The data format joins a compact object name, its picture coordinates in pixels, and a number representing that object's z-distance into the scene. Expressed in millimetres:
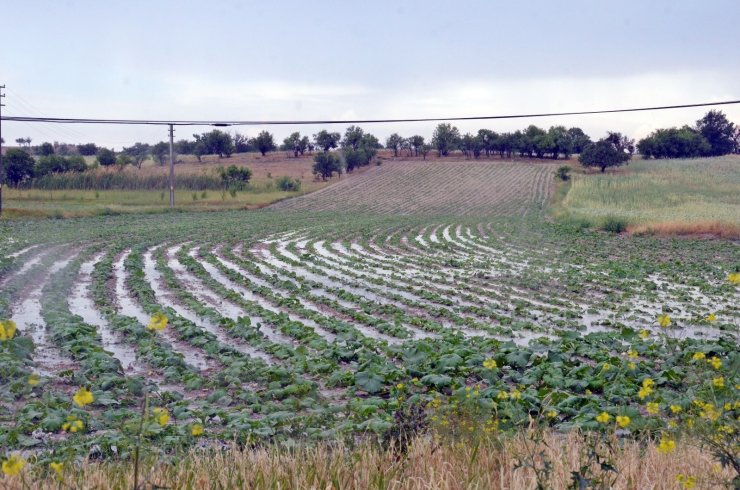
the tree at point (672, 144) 111312
